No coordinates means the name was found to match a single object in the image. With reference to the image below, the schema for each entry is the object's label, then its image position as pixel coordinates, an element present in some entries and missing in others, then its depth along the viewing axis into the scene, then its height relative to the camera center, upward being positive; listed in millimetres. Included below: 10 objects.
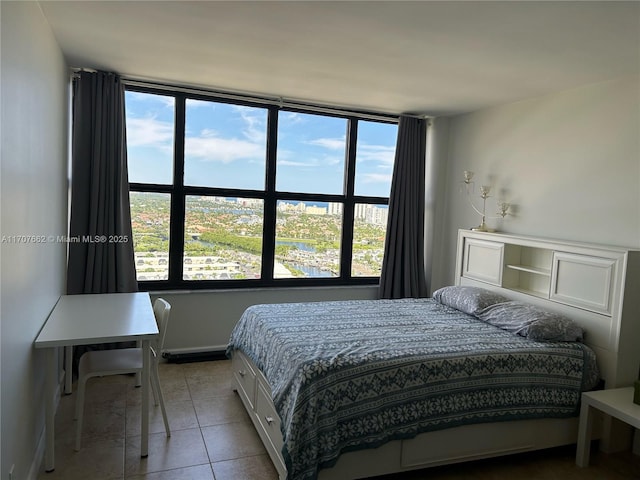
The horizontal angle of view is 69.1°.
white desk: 2383 -737
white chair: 2652 -1002
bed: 2266 -946
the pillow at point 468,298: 3422 -647
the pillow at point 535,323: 2863 -685
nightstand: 2578 -1044
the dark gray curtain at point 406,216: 4629 -64
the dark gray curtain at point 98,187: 3574 +60
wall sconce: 4016 +92
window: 4035 +102
